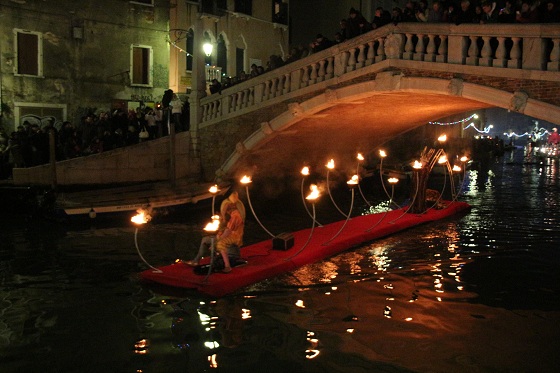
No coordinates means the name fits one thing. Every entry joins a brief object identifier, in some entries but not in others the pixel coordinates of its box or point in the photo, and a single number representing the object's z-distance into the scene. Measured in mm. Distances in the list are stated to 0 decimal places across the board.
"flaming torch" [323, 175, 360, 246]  8941
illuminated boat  7781
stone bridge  9578
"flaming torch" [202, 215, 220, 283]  7418
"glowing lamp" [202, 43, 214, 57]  16500
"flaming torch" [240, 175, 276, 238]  9102
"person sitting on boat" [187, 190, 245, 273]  8039
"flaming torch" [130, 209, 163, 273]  7549
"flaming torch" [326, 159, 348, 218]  10420
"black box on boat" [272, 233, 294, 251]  9391
